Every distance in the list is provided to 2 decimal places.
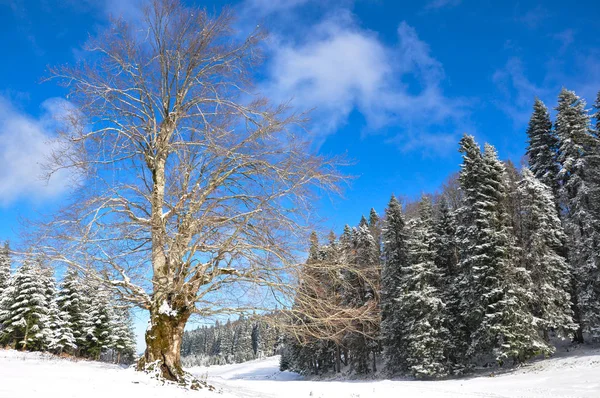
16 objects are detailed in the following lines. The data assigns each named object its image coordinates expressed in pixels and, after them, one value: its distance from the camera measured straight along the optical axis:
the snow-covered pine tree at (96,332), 45.33
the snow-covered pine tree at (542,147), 30.34
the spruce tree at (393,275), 32.16
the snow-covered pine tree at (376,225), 34.77
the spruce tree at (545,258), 24.64
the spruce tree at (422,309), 28.03
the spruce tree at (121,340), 51.52
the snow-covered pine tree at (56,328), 38.56
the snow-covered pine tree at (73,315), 40.84
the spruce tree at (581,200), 23.98
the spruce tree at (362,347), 26.93
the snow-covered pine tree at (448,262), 29.58
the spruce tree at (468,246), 27.02
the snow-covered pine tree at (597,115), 27.16
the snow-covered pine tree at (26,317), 36.22
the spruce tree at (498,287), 24.05
